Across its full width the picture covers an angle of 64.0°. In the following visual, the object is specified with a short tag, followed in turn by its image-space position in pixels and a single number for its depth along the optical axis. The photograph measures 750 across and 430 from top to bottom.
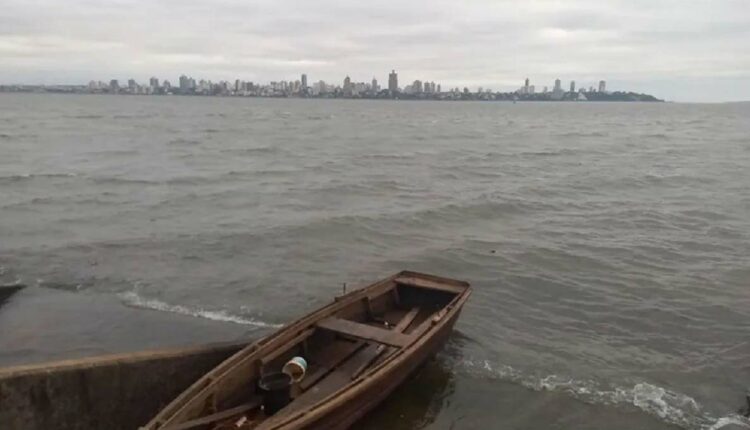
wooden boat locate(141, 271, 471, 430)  8.28
